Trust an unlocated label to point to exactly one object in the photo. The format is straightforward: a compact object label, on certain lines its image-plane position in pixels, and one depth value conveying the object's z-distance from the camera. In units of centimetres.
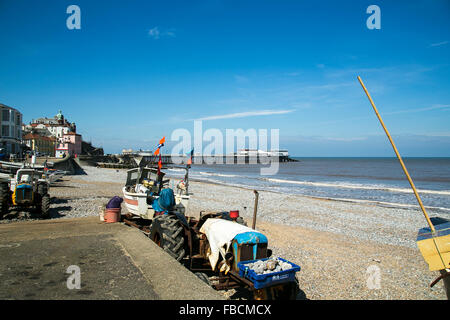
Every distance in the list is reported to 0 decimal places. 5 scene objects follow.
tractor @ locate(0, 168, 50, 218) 1128
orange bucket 980
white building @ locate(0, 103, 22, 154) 5194
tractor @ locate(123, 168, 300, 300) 459
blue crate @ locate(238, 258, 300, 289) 434
